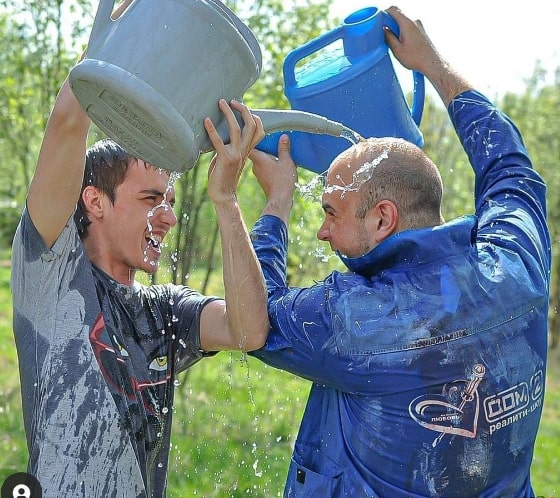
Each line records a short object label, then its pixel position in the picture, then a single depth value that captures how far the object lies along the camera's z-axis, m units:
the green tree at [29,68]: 5.77
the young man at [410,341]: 2.06
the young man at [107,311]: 2.13
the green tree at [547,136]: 10.80
